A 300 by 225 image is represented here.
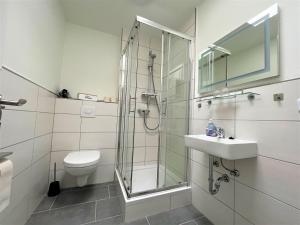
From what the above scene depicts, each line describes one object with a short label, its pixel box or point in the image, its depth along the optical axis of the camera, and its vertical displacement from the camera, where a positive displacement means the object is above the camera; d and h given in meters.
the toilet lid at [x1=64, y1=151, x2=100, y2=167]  1.52 -0.51
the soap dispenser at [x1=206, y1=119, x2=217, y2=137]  1.33 -0.10
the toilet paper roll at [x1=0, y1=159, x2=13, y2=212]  0.70 -0.35
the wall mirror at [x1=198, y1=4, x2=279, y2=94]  1.00 +0.57
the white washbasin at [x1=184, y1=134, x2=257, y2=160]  0.96 -0.20
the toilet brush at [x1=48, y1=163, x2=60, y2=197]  1.72 -0.93
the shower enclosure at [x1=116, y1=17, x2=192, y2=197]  1.75 +0.20
